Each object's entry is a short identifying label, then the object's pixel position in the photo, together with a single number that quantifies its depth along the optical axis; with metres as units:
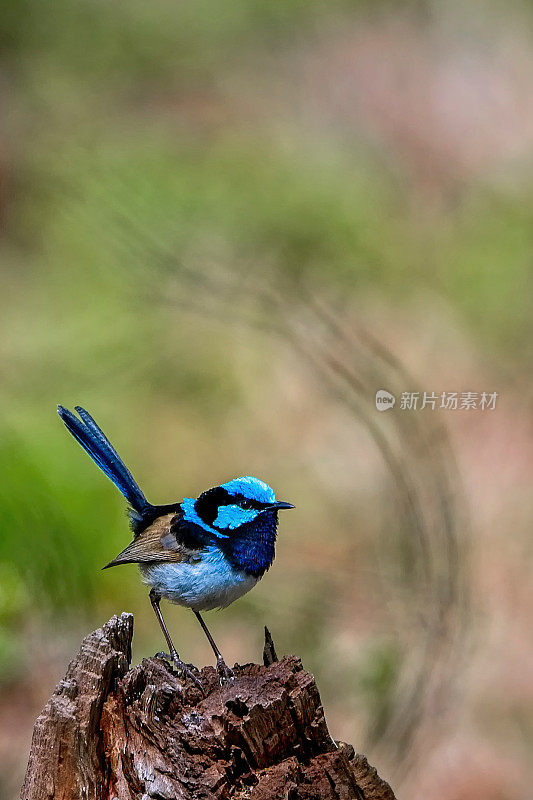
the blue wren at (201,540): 4.95
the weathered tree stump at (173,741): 4.24
